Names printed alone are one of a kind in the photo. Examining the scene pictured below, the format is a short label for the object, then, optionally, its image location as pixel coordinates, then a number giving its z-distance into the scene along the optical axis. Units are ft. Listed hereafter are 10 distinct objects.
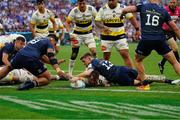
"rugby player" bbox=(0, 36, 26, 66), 48.37
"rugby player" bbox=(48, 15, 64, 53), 69.61
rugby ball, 47.32
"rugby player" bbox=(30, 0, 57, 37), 66.85
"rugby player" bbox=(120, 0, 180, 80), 45.85
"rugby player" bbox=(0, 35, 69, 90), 47.16
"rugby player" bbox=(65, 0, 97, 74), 60.03
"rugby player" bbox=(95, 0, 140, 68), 56.65
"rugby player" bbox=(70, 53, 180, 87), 47.67
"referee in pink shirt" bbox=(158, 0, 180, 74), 61.26
